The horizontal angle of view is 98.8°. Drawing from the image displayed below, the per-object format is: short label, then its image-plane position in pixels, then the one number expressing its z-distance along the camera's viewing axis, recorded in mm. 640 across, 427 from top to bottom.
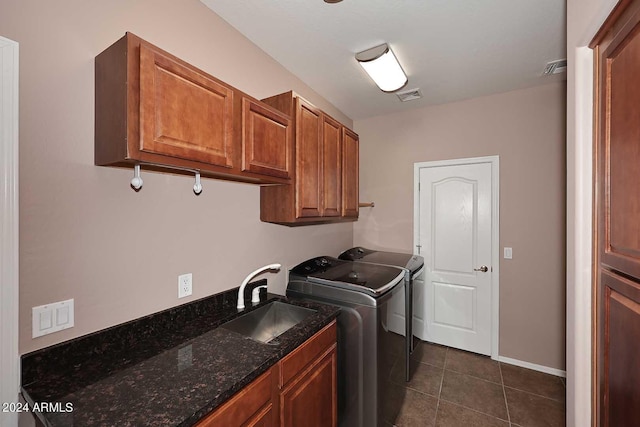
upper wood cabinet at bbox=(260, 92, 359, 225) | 1818
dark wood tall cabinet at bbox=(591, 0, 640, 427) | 872
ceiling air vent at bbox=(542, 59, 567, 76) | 2139
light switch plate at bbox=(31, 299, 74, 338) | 978
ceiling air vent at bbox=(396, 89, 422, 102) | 2658
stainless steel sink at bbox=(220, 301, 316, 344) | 1627
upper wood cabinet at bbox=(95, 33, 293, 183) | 996
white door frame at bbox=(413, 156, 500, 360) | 2742
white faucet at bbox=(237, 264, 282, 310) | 1669
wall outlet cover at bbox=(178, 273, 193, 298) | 1445
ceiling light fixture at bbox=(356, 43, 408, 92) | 1961
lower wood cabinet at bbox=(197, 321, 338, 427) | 973
